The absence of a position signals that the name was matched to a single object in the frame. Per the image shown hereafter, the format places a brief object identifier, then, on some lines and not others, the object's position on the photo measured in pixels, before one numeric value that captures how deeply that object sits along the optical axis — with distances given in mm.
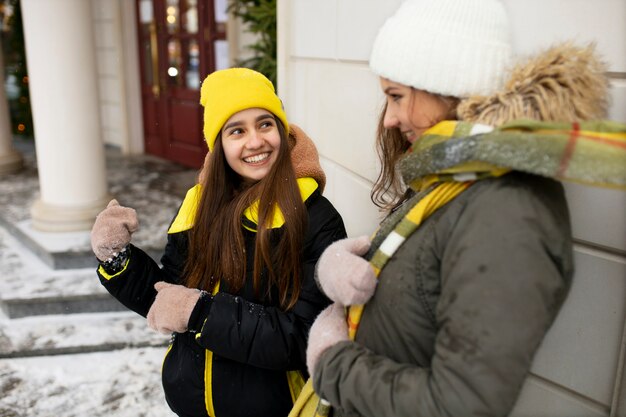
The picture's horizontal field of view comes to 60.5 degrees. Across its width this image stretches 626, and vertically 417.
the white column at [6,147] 7285
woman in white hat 891
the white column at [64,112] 4375
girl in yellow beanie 1524
